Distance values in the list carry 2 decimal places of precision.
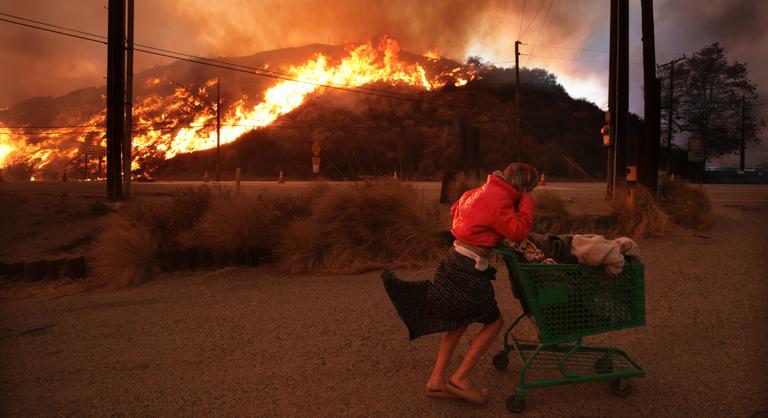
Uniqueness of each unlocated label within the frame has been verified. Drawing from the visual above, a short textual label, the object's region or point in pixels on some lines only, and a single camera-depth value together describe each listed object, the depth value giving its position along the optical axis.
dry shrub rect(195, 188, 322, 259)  7.38
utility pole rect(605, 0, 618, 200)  12.54
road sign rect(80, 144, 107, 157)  21.33
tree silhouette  46.25
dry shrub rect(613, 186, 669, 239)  9.19
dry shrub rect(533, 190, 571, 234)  8.67
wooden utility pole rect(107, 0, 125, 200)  12.91
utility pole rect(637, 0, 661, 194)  11.27
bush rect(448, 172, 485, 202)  11.71
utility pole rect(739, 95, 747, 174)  47.19
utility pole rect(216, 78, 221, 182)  35.21
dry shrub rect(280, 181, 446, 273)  7.06
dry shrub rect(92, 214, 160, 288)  6.79
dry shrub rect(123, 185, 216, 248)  7.82
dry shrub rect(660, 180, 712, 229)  10.09
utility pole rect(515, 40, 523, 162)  33.34
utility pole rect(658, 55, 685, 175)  40.84
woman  2.98
